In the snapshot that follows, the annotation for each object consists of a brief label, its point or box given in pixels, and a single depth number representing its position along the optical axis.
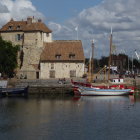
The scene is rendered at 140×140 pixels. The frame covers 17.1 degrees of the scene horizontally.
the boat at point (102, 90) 73.41
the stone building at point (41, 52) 85.31
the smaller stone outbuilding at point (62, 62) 85.06
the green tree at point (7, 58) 82.25
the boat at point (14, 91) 71.75
